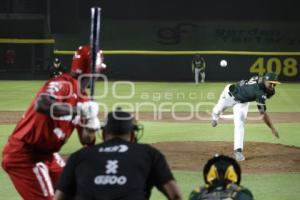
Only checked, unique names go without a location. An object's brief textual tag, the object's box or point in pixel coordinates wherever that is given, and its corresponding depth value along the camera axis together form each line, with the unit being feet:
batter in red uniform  36.09
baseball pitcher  72.79
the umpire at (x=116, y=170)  27.22
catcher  25.46
